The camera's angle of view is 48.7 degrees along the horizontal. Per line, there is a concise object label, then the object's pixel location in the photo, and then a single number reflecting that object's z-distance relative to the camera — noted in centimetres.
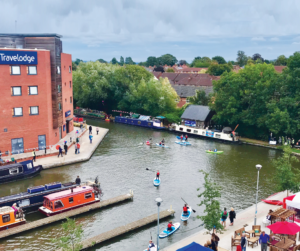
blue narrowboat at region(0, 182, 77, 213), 2892
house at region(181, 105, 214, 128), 6875
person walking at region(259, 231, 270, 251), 2155
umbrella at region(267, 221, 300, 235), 2170
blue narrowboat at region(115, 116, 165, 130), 7174
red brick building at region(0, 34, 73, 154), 4296
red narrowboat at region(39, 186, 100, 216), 2918
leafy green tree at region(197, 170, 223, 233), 2242
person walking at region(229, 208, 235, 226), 2622
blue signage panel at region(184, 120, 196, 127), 6961
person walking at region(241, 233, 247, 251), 2152
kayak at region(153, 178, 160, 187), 3671
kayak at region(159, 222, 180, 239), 2581
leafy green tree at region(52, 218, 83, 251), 1797
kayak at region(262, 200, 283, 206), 3084
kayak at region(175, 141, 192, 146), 5666
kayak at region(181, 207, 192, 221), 2875
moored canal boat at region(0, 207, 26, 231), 2628
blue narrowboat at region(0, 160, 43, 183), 3659
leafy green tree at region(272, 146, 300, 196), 2870
